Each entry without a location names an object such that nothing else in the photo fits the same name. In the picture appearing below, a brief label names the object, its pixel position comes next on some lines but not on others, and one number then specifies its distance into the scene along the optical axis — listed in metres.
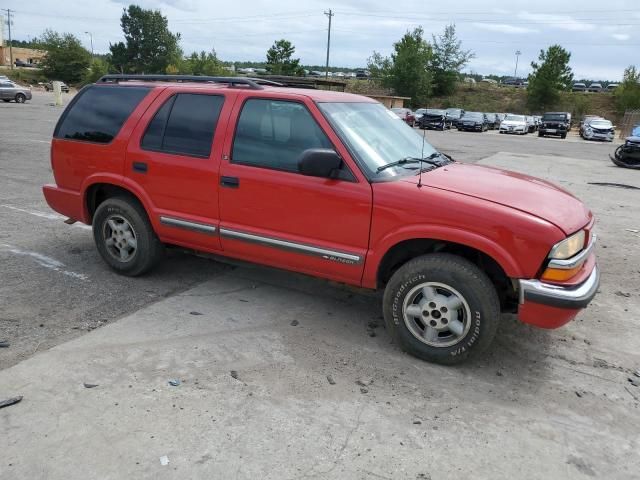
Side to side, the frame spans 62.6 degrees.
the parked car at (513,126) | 37.59
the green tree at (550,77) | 59.44
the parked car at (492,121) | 41.34
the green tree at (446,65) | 67.88
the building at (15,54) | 95.62
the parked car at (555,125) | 35.81
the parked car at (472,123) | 36.81
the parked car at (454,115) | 37.89
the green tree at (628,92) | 54.91
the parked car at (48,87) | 62.04
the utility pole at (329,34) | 68.72
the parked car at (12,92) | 33.16
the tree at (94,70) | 72.12
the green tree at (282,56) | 62.06
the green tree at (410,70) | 60.56
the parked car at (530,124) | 40.85
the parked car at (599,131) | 33.97
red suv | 3.45
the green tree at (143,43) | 96.94
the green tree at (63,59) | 72.31
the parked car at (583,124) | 36.13
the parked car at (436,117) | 33.59
